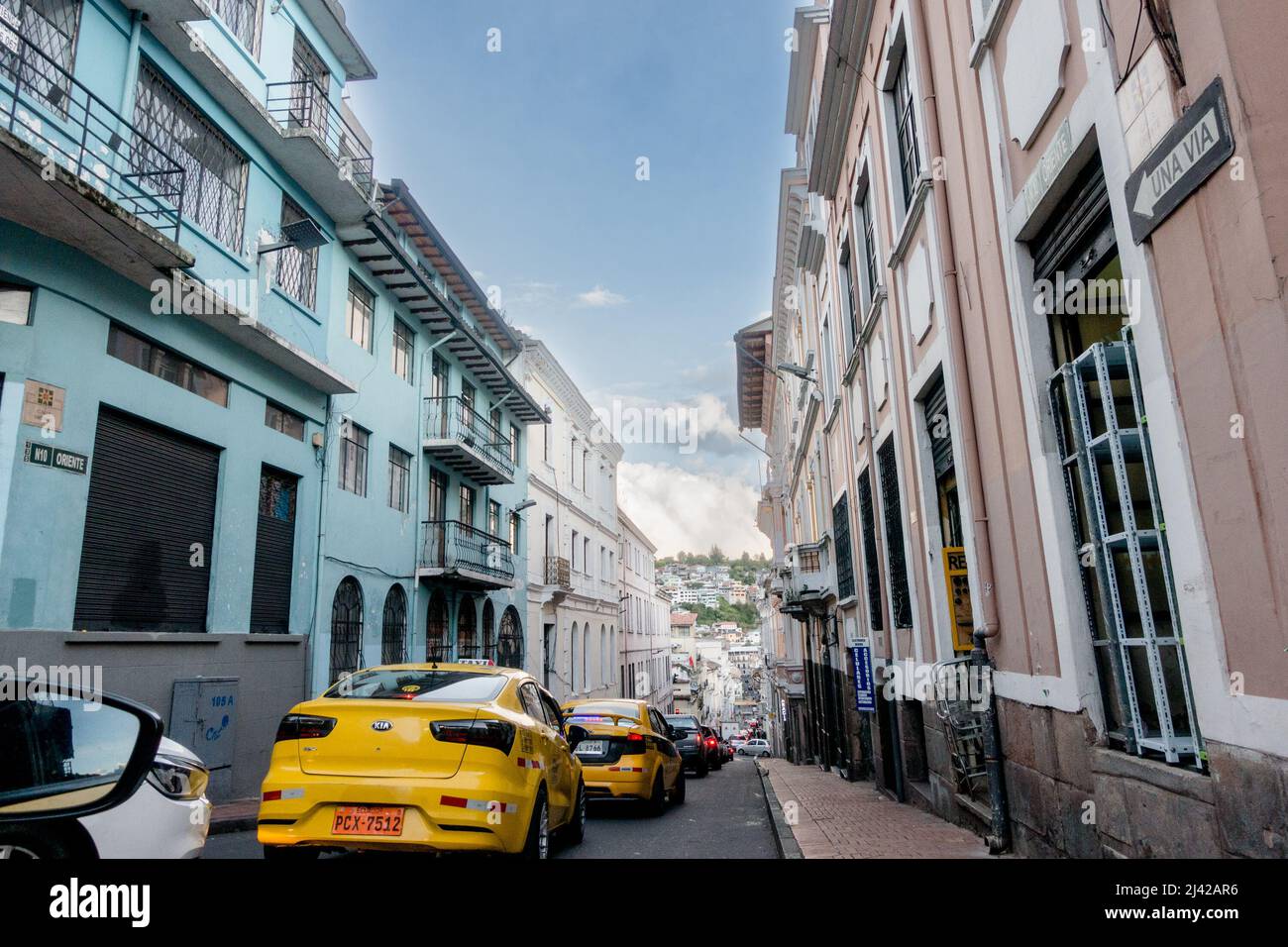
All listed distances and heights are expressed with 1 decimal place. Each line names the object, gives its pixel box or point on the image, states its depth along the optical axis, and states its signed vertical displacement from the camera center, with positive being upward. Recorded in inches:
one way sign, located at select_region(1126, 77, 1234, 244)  145.9 +87.8
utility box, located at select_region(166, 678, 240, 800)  436.1 -26.8
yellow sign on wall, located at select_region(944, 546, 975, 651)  346.0 +22.5
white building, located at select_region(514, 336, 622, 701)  1123.9 +174.8
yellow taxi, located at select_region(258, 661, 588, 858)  209.6 -28.5
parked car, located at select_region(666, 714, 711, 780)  810.8 -90.0
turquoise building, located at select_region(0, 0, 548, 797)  364.8 +172.7
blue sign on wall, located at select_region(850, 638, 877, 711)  522.6 -15.4
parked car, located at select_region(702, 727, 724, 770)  954.0 -110.2
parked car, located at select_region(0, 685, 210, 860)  118.6 -16.5
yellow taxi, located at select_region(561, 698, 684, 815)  413.1 -48.0
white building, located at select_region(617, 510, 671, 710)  1681.8 +68.5
